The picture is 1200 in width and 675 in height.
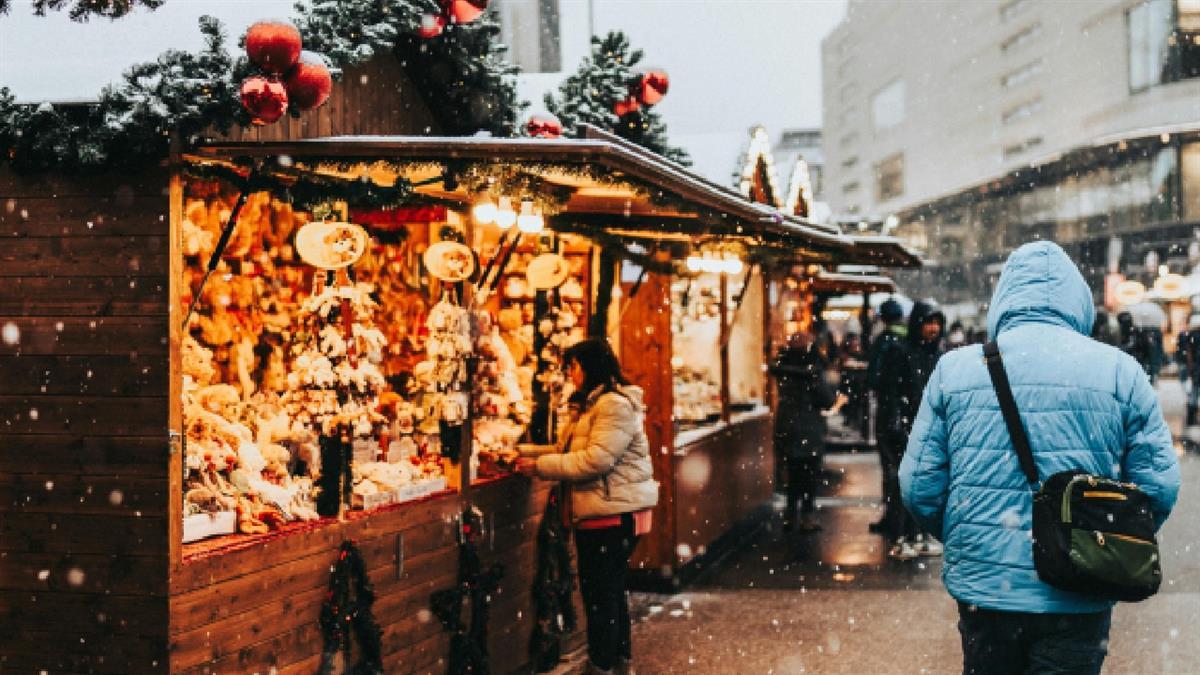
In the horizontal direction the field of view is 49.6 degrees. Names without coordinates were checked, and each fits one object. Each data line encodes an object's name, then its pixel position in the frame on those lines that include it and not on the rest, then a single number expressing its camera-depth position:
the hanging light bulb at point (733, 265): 12.79
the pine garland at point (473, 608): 7.16
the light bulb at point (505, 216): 7.37
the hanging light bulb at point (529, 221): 7.31
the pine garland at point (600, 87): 10.91
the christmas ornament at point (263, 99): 5.04
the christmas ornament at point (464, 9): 7.57
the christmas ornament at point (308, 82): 5.36
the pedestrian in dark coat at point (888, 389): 11.77
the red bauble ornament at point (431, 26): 7.48
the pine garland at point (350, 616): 6.01
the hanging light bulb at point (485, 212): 7.61
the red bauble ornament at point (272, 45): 5.13
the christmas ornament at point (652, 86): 11.12
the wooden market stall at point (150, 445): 5.02
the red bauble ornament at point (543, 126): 8.20
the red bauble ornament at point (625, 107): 11.13
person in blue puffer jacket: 4.27
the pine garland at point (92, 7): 5.61
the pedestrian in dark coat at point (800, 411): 13.48
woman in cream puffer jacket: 7.43
